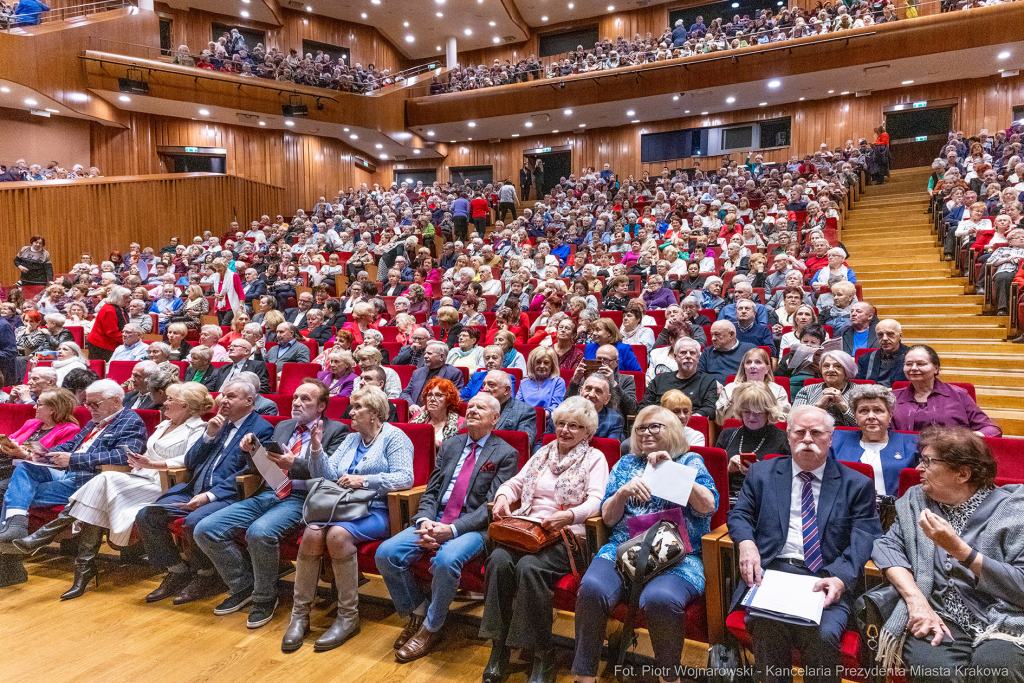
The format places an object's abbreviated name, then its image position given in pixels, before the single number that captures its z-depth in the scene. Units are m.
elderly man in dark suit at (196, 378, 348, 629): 2.06
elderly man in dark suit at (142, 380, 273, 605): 2.24
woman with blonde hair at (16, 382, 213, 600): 2.32
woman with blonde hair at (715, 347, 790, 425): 2.41
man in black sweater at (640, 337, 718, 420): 2.58
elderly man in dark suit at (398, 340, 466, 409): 3.16
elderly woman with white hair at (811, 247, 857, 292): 4.29
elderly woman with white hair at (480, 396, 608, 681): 1.67
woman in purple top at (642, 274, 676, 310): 4.44
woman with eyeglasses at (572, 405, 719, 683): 1.51
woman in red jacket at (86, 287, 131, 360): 4.97
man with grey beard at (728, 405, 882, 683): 1.38
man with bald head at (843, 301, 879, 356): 3.09
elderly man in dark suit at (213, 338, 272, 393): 3.60
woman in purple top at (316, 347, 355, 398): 3.19
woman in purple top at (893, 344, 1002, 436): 2.13
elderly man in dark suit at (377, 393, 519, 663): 1.83
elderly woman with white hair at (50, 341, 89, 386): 3.82
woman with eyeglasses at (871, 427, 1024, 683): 1.26
